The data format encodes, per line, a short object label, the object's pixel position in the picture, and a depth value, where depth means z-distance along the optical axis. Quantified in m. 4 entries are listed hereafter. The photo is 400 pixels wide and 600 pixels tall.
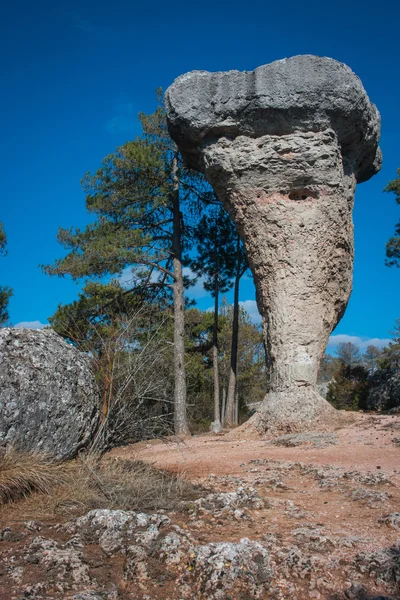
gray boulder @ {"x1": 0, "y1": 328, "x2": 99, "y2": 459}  3.63
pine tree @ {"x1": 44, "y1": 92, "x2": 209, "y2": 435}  12.95
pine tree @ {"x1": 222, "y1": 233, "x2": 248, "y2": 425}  13.98
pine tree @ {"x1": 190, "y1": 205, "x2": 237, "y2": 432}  15.37
